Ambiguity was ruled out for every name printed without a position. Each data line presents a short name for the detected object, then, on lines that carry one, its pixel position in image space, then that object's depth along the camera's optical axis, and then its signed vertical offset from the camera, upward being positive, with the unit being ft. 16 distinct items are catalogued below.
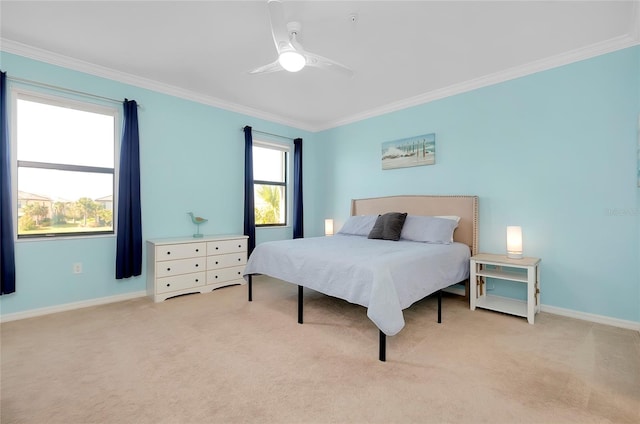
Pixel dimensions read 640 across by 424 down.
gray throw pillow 11.63 -0.77
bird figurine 12.95 -0.58
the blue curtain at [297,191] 17.29 +0.99
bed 6.97 -1.50
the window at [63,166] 9.66 +1.51
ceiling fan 6.50 +4.12
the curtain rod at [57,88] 9.30 +4.15
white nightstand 9.04 -2.42
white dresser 11.16 -2.35
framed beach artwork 13.16 +2.70
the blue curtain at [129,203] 11.02 +0.20
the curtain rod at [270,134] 15.61 +4.20
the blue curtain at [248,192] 14.85 +0.83
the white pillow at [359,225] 13.02 -0.80
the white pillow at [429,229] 10.98 -0.84
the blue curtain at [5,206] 8.82 +0.07
